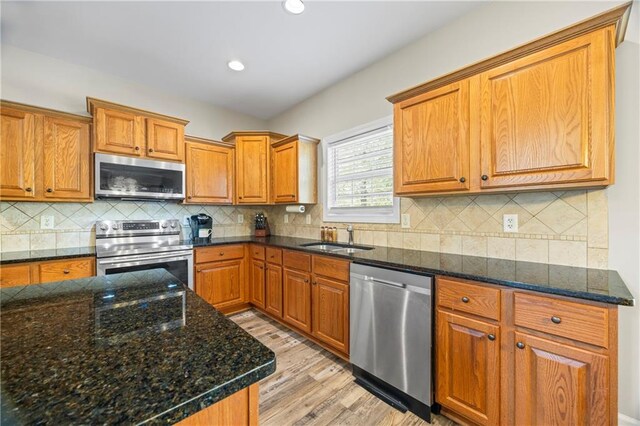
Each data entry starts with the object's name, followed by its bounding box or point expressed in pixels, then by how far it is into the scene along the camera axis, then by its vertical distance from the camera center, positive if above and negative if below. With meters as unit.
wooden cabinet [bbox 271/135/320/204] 3.20 +0.51
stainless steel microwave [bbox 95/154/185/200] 2.61 +0.36
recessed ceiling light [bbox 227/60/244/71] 2.72 +1.51
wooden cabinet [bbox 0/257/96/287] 2.04 -0.47
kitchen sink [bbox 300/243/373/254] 2.69 -0.39
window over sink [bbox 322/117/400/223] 2.65 +0.39
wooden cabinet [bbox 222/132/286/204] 3.51 +0.63
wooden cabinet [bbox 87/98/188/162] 2.59 +0.84
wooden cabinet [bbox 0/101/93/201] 2.24 +0.51
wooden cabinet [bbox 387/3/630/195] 1.32 +0.53
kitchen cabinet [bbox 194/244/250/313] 3.01 -0.76
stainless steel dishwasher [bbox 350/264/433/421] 1.63 -0.84
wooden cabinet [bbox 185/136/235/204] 3.24 +0.51
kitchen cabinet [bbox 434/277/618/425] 1.14 -0.71
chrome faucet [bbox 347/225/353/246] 2.81 -0.23
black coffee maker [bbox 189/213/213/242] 3.40 -0.20
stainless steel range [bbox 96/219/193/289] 2.45 -0.36
